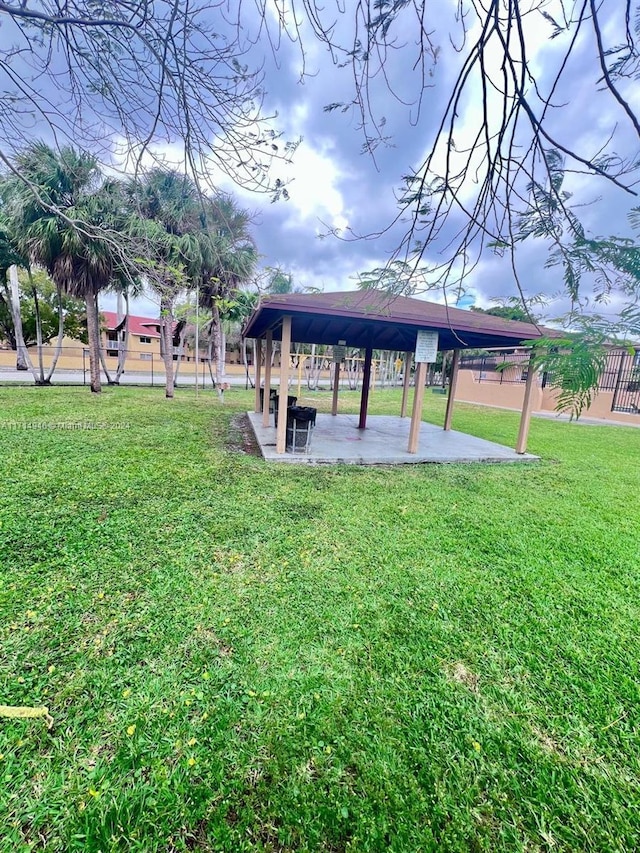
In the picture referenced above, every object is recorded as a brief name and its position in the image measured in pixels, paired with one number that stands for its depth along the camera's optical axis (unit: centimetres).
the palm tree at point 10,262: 1074
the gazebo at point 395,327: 546
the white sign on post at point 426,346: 642
